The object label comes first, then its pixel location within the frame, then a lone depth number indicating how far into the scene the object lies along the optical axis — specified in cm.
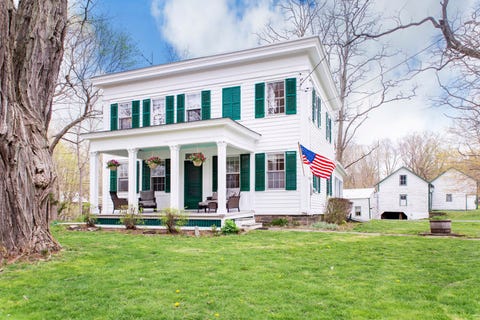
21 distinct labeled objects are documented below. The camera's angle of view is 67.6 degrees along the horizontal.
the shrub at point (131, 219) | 1170
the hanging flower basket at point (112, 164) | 1316
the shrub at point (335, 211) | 1386
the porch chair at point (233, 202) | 1197
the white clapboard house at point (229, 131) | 1227
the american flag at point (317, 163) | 1166
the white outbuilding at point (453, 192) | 3367
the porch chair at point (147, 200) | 1281
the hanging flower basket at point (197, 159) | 1164
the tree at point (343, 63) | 2211
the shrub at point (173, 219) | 1073
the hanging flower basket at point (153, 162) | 1239
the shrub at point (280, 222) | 1257
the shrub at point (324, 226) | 1209
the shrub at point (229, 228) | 1050
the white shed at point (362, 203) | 2871
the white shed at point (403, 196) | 3150
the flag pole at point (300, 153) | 1162
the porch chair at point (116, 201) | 1287
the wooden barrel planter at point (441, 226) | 1066
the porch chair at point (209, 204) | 1202
